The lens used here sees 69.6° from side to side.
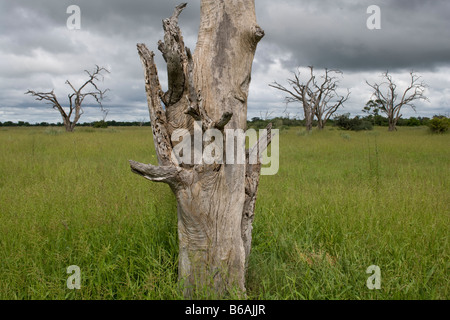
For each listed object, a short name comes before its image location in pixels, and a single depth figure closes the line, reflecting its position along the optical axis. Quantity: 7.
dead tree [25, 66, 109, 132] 27.86
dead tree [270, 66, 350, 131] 27.74
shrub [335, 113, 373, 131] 35.28
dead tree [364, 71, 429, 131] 32.16
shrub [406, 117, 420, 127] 48.25
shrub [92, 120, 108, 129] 42.88
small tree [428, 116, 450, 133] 24.53
